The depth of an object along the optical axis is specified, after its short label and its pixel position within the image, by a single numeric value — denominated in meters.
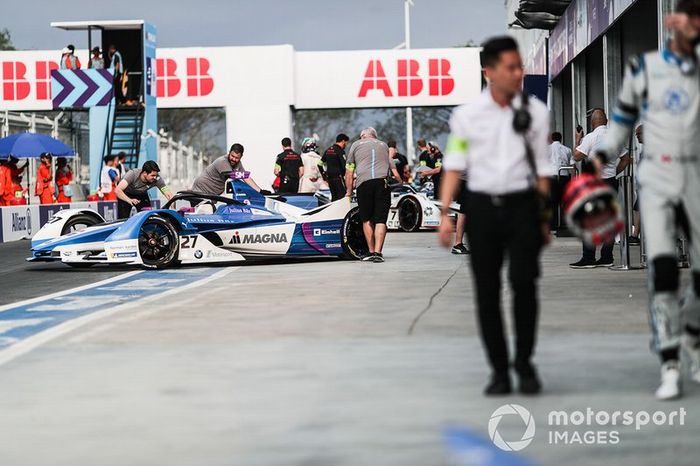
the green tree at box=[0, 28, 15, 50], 109.10
